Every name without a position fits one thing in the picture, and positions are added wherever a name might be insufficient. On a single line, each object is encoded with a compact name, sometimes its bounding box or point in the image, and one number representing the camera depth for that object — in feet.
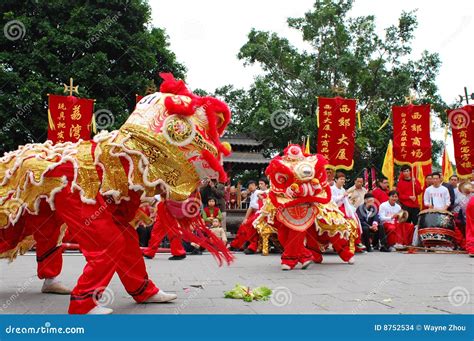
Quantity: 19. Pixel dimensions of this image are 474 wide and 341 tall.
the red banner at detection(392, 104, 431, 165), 41.11
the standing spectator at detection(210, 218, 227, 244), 30.99
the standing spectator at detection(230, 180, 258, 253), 31.94
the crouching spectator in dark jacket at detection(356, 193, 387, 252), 33.06
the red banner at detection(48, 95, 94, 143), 41.09
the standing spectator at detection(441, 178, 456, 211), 31.89
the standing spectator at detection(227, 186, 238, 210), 52.29
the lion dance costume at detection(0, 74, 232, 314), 10.71
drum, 30.91
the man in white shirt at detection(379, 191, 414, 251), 33.91
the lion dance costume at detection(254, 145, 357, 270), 20.67
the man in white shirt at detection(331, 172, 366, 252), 27.07
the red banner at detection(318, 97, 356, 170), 43.45
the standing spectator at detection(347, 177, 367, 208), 33.78
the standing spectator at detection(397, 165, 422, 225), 37.03
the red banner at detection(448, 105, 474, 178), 39.37
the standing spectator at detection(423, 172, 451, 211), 31.78
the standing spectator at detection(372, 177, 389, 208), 37.55
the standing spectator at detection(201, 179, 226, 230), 35.61
